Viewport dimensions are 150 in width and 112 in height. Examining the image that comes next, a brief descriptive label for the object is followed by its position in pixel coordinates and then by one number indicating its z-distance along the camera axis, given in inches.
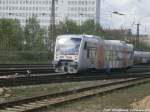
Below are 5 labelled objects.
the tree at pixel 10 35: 3528.5
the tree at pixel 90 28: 4186.3
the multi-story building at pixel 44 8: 6525.6
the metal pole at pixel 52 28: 2554.1
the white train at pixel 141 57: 3227.1
